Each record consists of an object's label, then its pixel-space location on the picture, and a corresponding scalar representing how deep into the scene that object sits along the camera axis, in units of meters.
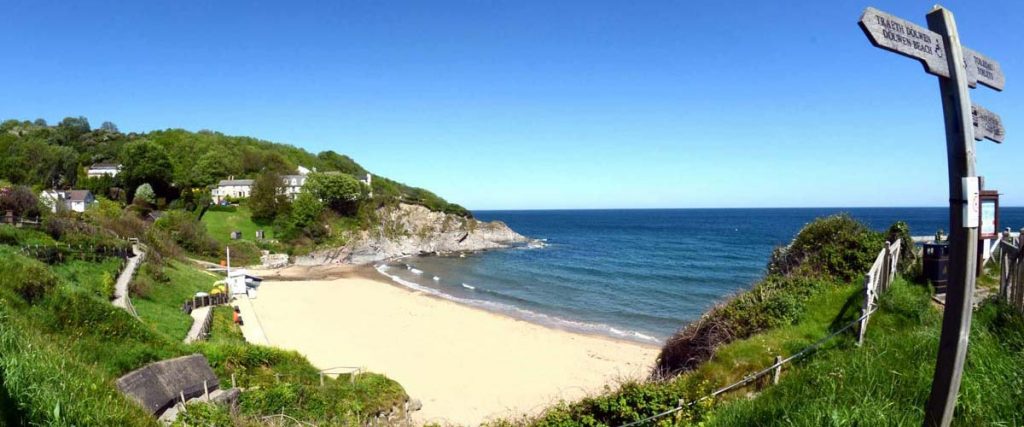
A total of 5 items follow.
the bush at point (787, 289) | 11.03
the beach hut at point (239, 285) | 30.94
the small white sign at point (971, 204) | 3.21
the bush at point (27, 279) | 12.16
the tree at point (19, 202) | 28.47
